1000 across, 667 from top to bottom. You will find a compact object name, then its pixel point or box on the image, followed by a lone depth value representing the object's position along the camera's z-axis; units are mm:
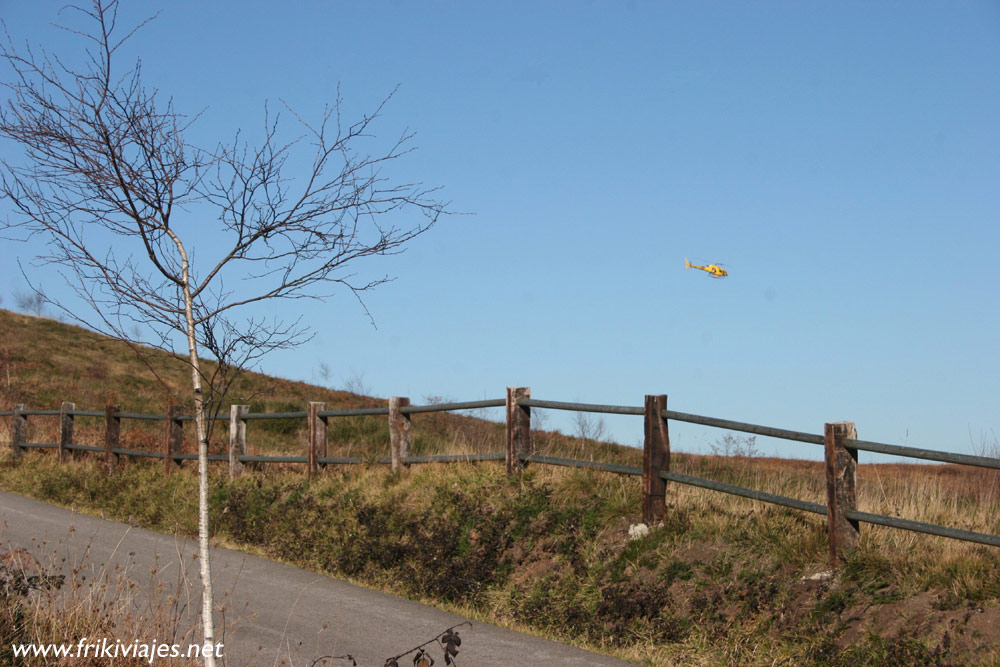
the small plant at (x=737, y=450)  18134
